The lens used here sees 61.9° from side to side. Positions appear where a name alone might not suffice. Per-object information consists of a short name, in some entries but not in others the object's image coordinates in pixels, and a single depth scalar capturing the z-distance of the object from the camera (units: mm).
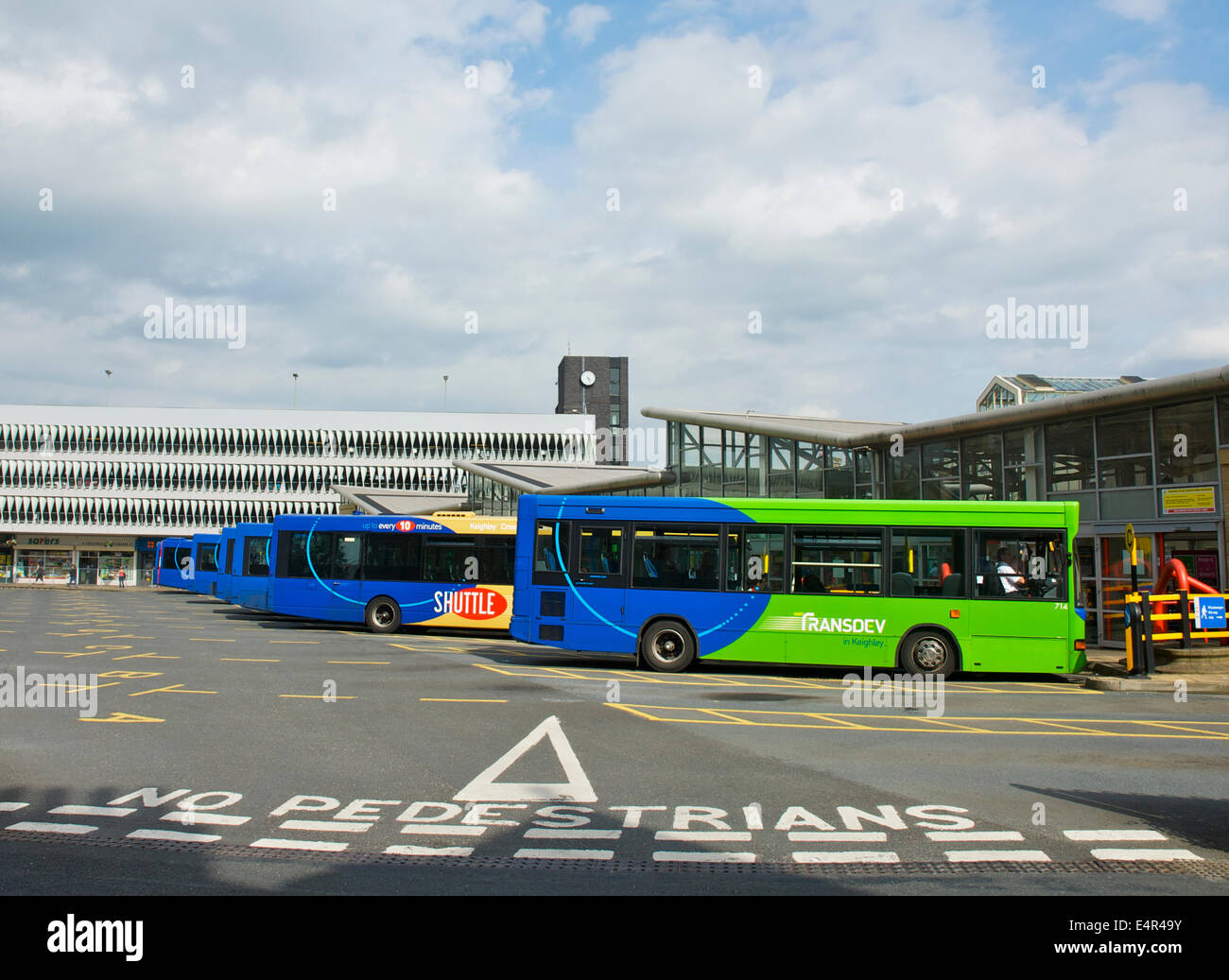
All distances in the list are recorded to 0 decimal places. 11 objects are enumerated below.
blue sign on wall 16828
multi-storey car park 81125
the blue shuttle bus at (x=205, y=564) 45719
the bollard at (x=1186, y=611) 16688
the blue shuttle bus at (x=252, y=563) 30078
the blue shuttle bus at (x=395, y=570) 24938
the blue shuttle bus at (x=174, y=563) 50716
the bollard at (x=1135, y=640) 16266
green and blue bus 16375
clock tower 113312
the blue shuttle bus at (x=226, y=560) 35344
